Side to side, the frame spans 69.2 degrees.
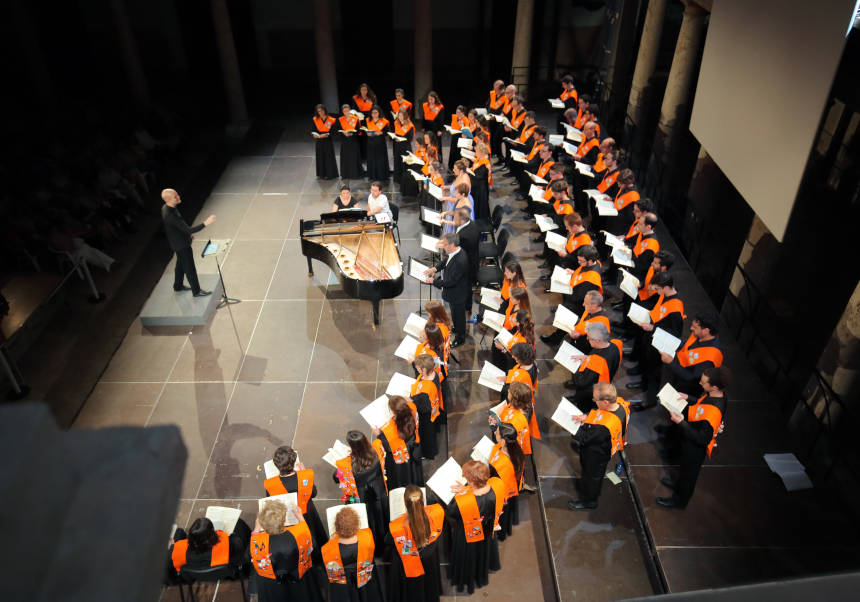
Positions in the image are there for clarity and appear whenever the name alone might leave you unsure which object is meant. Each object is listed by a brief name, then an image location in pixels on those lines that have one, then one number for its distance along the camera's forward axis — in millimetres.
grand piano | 8453
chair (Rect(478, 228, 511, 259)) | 9594
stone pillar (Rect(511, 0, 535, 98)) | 15984
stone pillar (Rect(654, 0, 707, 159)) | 11906
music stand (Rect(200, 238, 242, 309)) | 8017
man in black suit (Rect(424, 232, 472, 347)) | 7754
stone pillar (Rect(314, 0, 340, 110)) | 14922
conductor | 8414
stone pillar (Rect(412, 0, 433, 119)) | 15195
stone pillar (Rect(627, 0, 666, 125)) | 13539
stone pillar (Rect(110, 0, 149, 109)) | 15188
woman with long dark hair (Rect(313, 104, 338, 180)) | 12633
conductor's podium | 9125
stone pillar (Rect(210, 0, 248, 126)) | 14680
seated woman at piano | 9914
